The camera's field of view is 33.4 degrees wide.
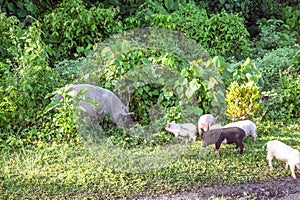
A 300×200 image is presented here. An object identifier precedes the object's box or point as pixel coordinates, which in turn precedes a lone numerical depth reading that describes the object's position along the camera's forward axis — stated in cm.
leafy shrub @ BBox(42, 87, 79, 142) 474
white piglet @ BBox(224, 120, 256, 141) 464
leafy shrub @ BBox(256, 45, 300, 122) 549
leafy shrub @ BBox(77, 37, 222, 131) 510
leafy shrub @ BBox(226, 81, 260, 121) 508
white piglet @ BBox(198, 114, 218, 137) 470
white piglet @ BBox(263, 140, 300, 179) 414
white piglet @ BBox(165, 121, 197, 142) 481
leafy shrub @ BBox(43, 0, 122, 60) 673
